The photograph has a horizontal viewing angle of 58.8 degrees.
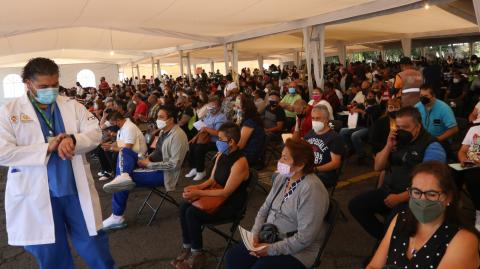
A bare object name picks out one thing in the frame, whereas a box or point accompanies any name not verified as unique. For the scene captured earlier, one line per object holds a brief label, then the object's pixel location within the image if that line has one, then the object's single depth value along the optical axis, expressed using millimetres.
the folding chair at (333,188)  4048
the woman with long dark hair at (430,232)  1761
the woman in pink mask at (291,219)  2465
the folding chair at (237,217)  3299
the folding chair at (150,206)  4594
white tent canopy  7918
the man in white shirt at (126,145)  4340
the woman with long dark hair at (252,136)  5316
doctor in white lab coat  2314
